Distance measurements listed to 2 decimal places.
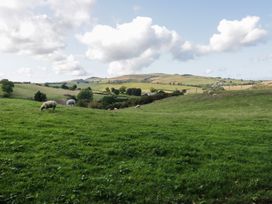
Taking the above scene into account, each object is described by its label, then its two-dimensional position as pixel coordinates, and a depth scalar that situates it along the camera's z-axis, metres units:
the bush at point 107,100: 56.72
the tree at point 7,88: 66.00
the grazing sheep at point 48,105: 20.98
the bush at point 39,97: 63.38
